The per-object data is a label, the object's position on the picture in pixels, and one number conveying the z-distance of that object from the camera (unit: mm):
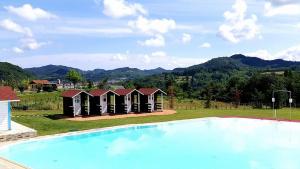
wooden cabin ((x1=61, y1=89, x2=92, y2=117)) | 21977
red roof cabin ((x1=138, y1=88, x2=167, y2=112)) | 24942
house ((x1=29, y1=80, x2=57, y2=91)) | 65485
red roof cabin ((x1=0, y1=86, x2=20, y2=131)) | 15187
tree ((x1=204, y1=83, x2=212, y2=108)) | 31656
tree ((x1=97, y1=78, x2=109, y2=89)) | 52423
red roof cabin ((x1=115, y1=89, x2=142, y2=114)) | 24030
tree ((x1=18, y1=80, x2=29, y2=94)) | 62660
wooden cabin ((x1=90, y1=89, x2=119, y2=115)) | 23052
